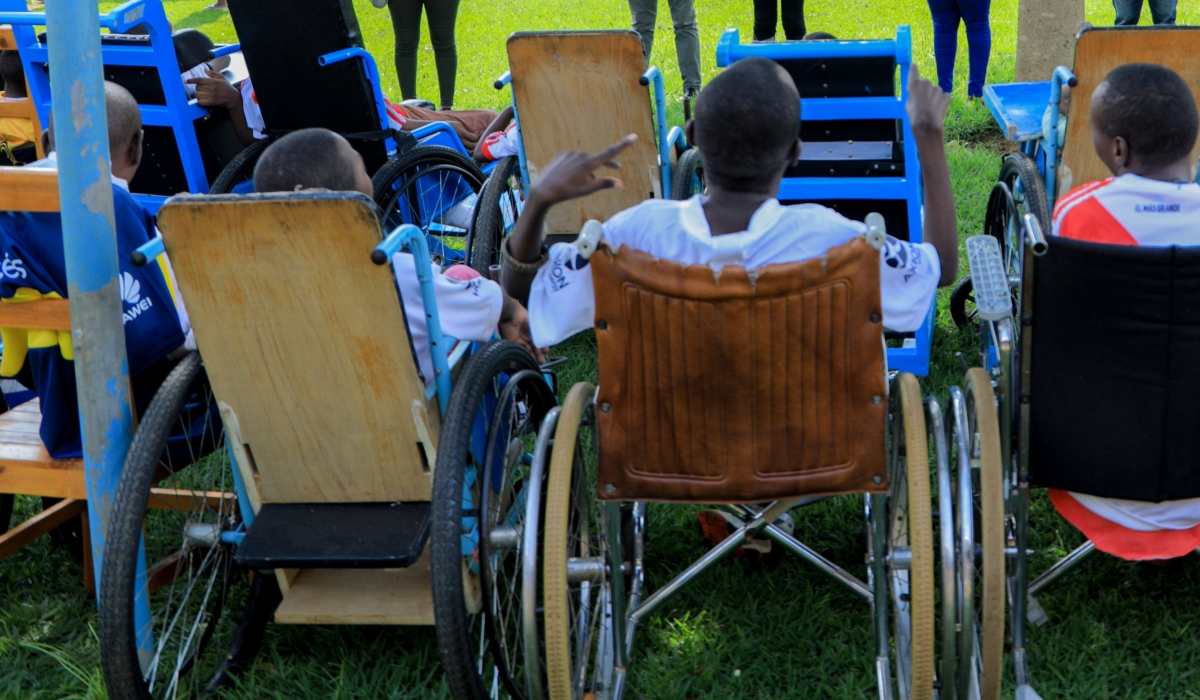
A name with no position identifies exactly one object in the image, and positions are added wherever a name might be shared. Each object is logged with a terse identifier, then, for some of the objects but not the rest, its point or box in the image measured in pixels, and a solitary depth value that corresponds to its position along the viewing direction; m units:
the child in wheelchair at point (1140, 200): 4.53
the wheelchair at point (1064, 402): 4.05
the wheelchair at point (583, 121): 7.58
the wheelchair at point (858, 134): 6.70
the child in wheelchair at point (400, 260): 4.69
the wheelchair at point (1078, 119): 6.84
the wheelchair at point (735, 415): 3.84
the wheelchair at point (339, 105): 7.90
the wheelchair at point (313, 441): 4.05
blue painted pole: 4.51
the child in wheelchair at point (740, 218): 3.98
